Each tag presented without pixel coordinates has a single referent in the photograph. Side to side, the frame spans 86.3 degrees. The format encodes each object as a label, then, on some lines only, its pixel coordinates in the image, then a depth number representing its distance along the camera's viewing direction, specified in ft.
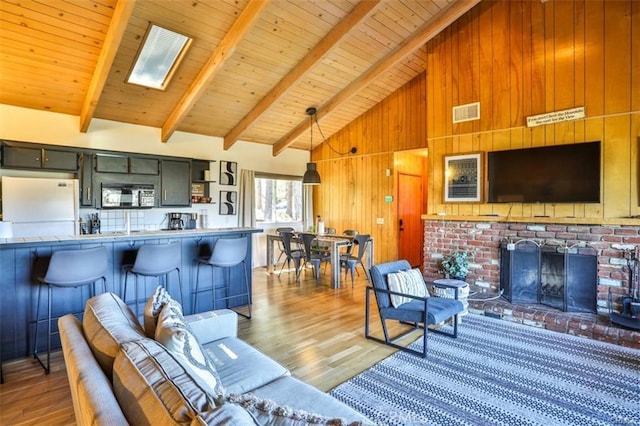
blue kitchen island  9.75
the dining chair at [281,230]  24.02
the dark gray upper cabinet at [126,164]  17.53
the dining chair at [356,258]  19.08
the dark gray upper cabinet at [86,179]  16.83
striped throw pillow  11.16
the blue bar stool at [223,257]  12.88
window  26.17
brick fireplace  12.46
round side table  13.23
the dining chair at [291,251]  20.48
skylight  14.14
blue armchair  10.44
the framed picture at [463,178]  16.35
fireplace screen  13.47
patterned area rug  7.50
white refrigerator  14.42
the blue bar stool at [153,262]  11.18
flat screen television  13.34
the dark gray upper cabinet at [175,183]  19.70
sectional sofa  2.90
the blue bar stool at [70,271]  9.41
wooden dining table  18.71
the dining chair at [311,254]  19.57
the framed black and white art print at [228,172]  23.13
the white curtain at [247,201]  23.98
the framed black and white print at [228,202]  23.17
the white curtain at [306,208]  27.96
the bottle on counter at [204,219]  21.85
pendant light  20.51
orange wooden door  23.89
